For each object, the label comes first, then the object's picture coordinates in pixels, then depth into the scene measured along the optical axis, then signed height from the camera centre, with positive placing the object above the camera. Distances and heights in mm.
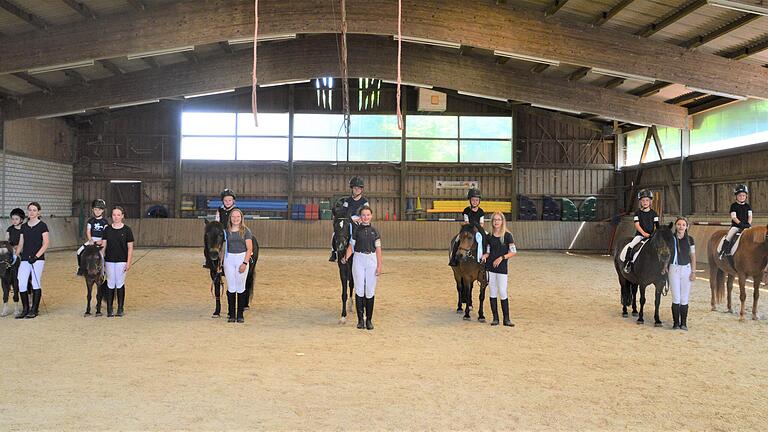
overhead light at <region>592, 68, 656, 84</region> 13102 +3633
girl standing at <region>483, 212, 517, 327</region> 7039 -581
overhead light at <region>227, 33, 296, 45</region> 13252 +4570
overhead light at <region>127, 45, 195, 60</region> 13328 +4197
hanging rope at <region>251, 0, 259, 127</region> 9111 +2156
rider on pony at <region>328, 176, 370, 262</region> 7532 +173
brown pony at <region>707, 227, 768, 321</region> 7535 -641
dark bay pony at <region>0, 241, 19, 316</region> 7375 -837
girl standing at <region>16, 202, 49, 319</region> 7426 -619
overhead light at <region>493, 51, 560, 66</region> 13352 +4108
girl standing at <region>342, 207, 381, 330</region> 6875 -642
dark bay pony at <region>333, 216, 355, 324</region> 7215 -462
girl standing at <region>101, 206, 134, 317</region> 7508 -587
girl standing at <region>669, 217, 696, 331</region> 7086 -795
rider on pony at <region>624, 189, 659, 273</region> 7753 -83
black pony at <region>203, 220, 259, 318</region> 7398 -560
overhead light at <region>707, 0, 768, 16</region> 9023 +3755
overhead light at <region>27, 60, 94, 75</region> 13148 +3753
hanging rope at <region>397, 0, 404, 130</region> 8872 +1807
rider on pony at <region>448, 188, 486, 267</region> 7532 -28
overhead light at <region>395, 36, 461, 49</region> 13594 +4605
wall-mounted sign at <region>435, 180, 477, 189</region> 23484 +1448
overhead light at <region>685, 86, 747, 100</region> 12844 +3117
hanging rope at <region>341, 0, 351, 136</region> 10285 +3746
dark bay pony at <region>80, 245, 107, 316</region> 7406 -780
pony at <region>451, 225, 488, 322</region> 7434 -766
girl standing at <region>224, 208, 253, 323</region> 7199 -593
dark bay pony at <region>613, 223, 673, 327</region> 7160 -668
